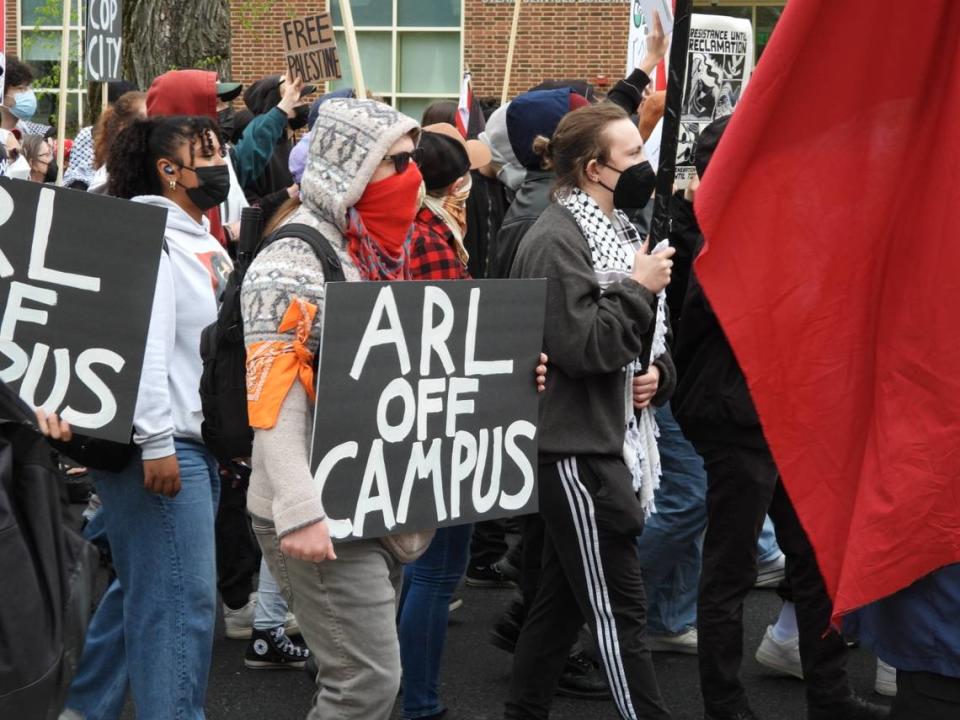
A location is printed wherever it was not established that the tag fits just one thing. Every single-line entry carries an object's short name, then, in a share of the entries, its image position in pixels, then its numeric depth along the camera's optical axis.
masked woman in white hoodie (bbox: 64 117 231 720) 6.67
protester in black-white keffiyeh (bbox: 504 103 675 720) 7.20
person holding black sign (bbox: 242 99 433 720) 5.83
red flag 4.45
